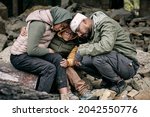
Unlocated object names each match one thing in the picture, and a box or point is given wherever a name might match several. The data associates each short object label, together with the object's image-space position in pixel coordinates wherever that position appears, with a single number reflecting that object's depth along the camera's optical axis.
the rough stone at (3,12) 12.50
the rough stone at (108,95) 6.84
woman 6.91
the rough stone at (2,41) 9.26
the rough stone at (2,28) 10.88
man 6.87
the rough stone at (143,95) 6.91
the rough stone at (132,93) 7.05
